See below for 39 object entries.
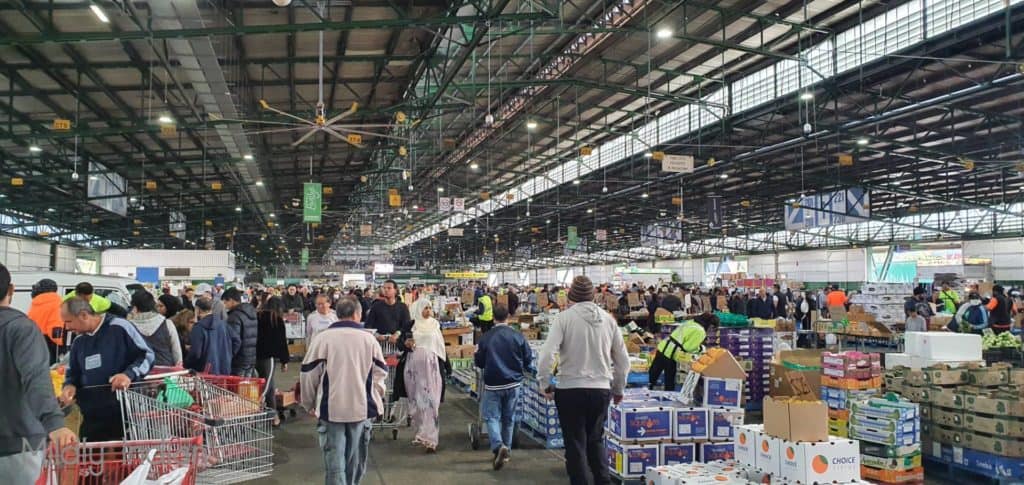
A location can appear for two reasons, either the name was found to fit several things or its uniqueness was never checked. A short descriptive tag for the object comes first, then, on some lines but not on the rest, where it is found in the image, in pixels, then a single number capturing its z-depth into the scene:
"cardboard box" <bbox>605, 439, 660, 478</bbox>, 5.89
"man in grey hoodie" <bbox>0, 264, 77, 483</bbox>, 2.77
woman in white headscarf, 7.14
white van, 9.85
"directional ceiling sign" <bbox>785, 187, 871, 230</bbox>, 21.42
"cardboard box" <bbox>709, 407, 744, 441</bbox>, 6.06
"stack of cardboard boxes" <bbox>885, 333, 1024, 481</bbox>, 6.25
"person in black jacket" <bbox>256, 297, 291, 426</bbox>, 8.91
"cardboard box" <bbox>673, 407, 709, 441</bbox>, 6.02
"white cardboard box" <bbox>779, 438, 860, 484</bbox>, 4.60
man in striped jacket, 4.52
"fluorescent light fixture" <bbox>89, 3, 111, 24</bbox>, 9.45
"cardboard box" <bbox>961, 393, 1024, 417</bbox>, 6.25
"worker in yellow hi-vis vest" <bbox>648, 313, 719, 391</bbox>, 8.47
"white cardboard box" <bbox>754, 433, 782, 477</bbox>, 4.78
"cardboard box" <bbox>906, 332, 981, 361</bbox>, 8.32
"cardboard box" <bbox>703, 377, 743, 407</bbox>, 6.29
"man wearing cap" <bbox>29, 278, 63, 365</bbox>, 7.96
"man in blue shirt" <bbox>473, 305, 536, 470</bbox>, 6.69
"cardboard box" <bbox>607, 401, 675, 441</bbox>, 5.94
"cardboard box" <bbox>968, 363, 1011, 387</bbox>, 7.46
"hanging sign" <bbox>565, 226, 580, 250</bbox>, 32.92
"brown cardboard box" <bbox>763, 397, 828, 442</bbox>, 4.74
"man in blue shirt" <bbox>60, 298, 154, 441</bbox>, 4.48
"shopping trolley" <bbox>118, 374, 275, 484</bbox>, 4.37
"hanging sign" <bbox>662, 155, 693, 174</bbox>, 16.83
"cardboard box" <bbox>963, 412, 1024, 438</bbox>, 6.21
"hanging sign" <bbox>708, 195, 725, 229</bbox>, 24.70
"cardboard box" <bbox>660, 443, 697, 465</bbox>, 5.99
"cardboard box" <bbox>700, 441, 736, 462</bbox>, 6.03
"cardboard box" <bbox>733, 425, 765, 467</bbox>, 5.00
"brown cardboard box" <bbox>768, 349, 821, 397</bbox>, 8.46
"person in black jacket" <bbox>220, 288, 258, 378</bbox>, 8.00
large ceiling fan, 11.03
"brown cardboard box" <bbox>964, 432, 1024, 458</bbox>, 6.19
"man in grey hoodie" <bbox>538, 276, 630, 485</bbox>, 4.72
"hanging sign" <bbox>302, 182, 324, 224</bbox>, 19.83
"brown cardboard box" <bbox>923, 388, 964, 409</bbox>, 6.70
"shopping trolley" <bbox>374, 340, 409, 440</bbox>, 7.93
